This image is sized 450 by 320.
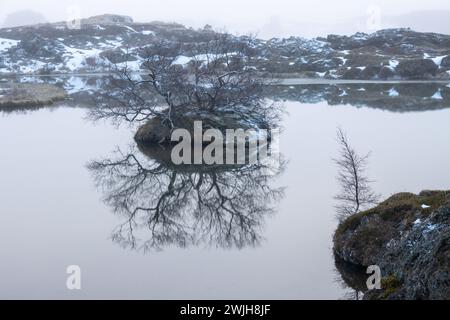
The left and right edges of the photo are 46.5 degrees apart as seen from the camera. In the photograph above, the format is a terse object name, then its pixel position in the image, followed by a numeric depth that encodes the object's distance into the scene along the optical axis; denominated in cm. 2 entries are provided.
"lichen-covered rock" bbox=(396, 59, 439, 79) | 9625
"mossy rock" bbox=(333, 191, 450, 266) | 1530
